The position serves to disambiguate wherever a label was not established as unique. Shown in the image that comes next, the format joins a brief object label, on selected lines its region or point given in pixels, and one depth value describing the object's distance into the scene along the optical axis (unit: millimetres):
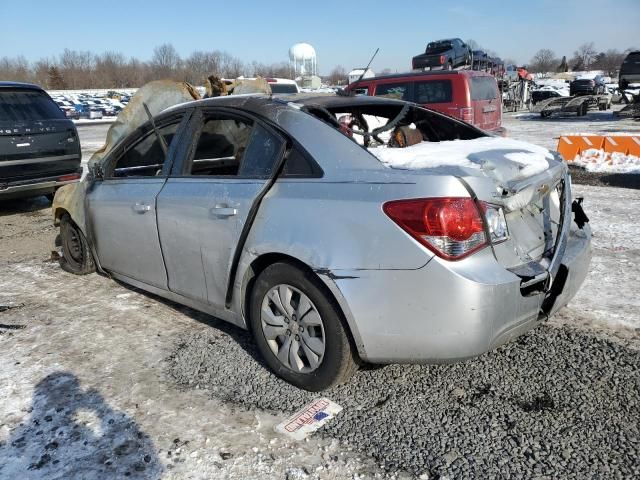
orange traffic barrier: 9977
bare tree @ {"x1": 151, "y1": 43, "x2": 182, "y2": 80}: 92438
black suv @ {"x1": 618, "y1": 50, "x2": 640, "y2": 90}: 20828
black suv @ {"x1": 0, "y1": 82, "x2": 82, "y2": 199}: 7020
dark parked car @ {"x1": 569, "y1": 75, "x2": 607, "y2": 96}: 26375
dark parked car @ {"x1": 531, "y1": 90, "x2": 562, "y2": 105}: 32281
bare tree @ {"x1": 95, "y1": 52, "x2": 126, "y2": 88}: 85150
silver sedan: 2426
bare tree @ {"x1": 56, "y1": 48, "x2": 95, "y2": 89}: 81812
